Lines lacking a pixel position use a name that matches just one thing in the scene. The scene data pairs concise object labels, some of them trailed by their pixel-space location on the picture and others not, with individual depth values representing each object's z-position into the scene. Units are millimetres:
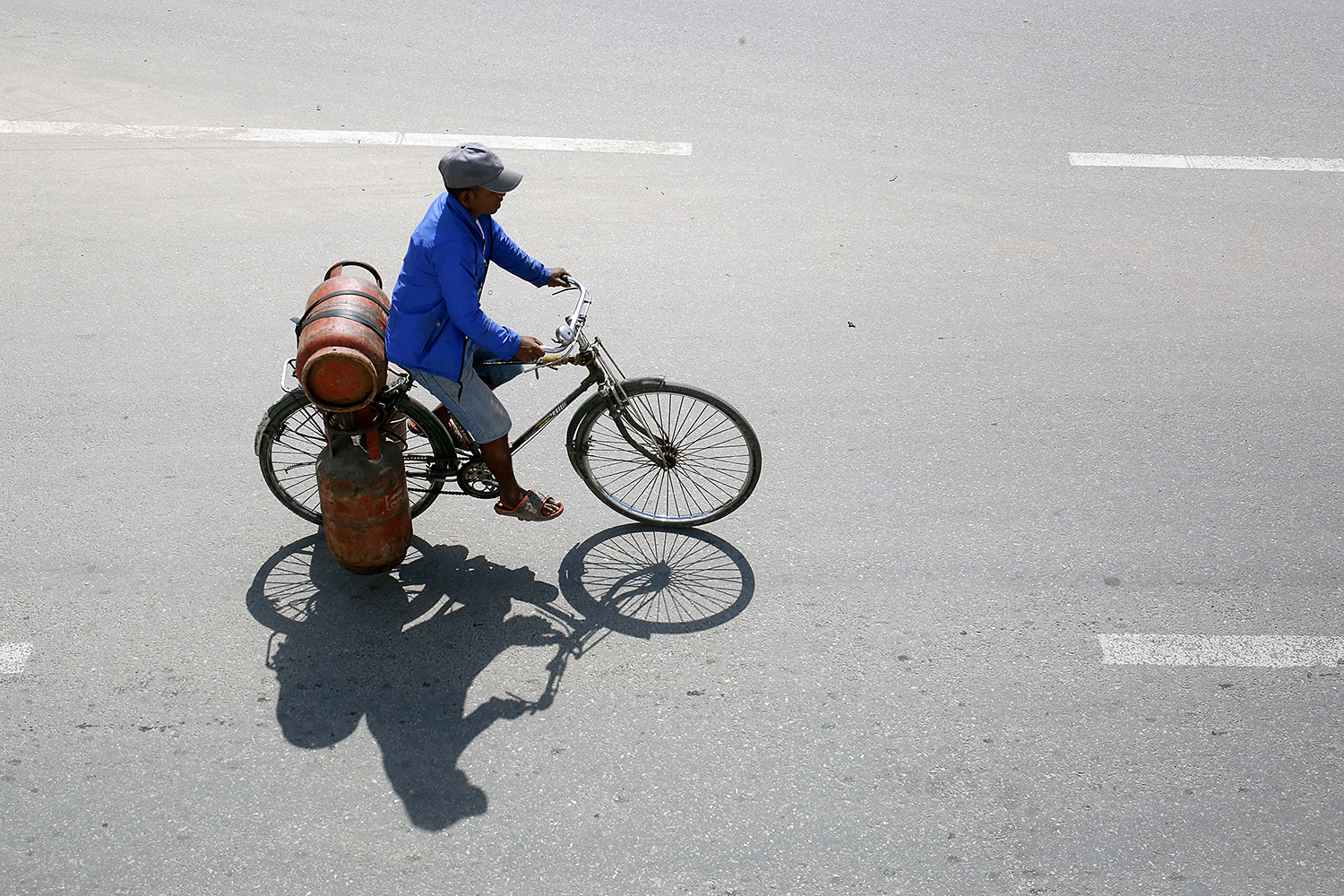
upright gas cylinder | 4336
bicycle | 4543
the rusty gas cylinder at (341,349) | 4086
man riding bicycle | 4023
